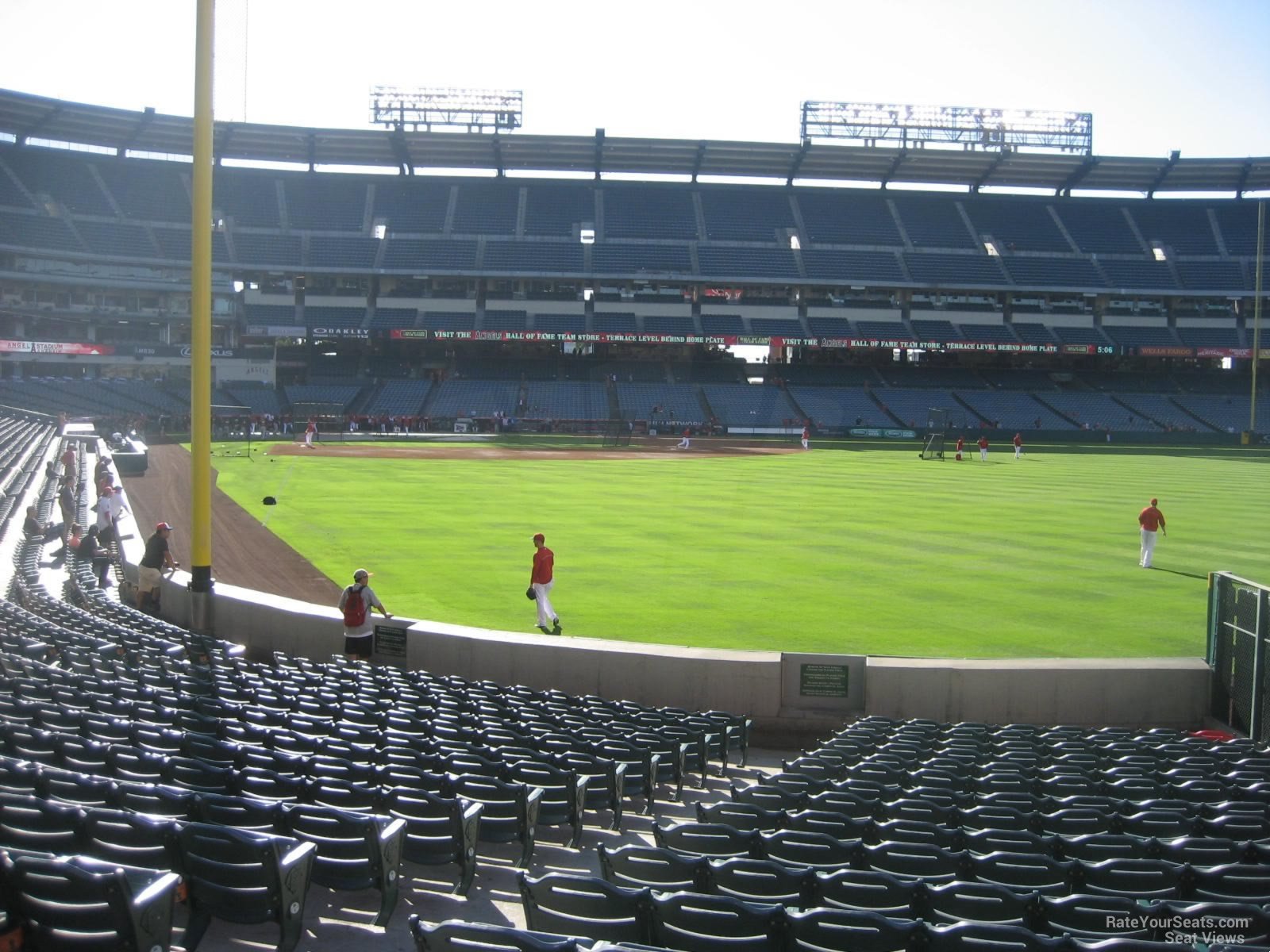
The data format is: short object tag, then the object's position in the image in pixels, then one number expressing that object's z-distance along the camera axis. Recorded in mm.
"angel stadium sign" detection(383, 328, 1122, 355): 80938
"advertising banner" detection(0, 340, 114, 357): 66812
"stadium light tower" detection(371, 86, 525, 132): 82188
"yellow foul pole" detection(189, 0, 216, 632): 14742
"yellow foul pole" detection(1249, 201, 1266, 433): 69912
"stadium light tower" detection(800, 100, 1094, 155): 83875
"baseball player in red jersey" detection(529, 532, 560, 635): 16359
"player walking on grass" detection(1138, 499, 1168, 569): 21703
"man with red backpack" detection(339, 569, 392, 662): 13562
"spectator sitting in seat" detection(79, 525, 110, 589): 19953
